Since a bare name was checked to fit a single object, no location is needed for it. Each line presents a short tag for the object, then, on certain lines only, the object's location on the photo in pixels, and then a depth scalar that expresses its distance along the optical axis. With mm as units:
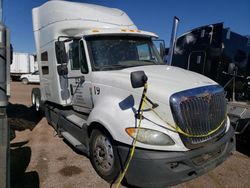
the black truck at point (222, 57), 5293
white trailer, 21168
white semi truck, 2500
